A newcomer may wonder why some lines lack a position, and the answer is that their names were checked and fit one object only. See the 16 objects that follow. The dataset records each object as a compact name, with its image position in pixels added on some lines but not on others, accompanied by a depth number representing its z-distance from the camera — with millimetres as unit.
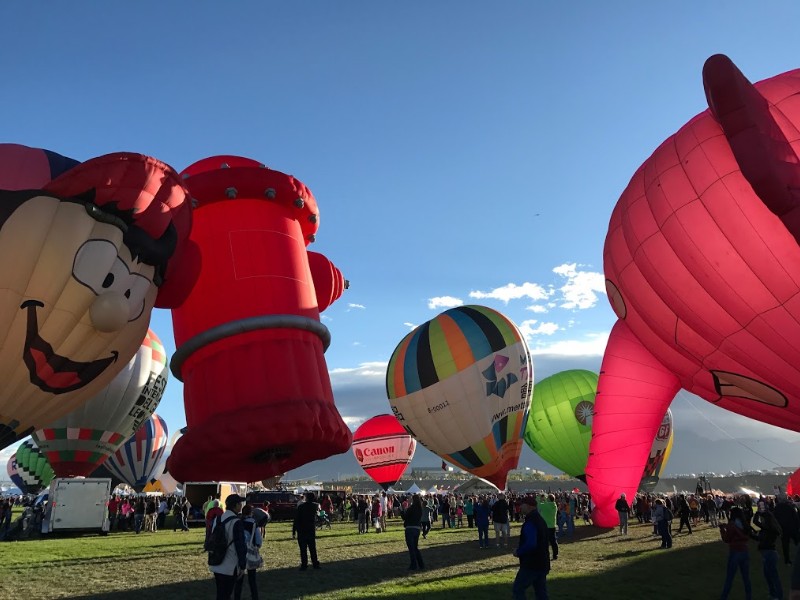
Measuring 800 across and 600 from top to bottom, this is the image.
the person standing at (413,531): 10281
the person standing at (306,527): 9852
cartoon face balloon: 7402
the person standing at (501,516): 13859
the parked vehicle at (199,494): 21547
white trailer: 17925
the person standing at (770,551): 7602
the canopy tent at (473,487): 63219
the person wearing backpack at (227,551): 5809
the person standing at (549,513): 11719
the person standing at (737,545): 7668
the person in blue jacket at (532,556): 5918
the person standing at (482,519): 13891
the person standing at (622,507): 14953
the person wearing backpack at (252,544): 6791
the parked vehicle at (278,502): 26366
